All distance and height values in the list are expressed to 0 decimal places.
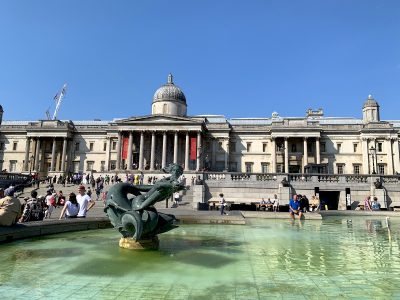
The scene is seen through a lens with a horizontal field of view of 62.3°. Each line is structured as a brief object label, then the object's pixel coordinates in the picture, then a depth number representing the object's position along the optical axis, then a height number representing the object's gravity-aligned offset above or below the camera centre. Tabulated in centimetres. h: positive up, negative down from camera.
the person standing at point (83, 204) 1388 -60
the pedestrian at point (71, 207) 1360 -72
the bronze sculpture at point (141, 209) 894 -51
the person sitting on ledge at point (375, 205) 2915 -74
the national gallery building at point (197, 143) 5825 +934
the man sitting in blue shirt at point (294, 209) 1971 -84
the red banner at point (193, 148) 5681 +767
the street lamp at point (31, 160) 6287 +536
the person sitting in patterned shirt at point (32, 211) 1314 -93
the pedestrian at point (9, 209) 933 -60
